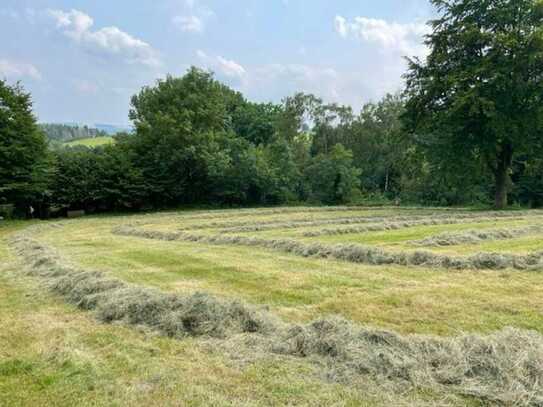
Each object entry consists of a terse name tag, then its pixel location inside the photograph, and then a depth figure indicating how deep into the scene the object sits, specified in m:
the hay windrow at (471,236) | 9.52
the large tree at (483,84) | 18.64
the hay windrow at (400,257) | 7.07
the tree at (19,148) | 19.83
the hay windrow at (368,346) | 3.03
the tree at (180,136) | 27.09
